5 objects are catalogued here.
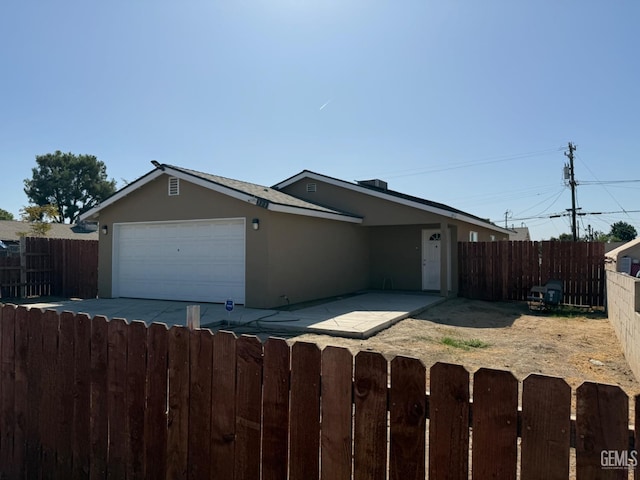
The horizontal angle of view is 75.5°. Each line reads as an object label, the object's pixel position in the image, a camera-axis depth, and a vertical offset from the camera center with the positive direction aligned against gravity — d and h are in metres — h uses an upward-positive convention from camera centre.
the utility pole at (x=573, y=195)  31.20 +4.56
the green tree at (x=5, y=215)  48.69 +5.13
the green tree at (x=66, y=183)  41.97 +7.71
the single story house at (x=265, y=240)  11.07 +0.53
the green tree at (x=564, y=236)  48.96 +2.27
